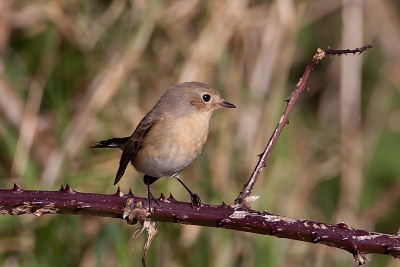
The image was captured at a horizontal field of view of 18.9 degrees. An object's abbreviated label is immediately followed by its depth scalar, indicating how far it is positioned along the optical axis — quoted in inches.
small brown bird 290.2
